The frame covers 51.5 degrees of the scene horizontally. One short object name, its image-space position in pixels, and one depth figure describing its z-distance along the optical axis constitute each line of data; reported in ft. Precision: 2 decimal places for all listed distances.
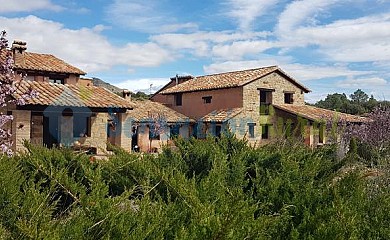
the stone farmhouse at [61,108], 44.80
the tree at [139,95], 149.48
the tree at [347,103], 119.44
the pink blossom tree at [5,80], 25.11
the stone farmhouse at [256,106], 78.02
